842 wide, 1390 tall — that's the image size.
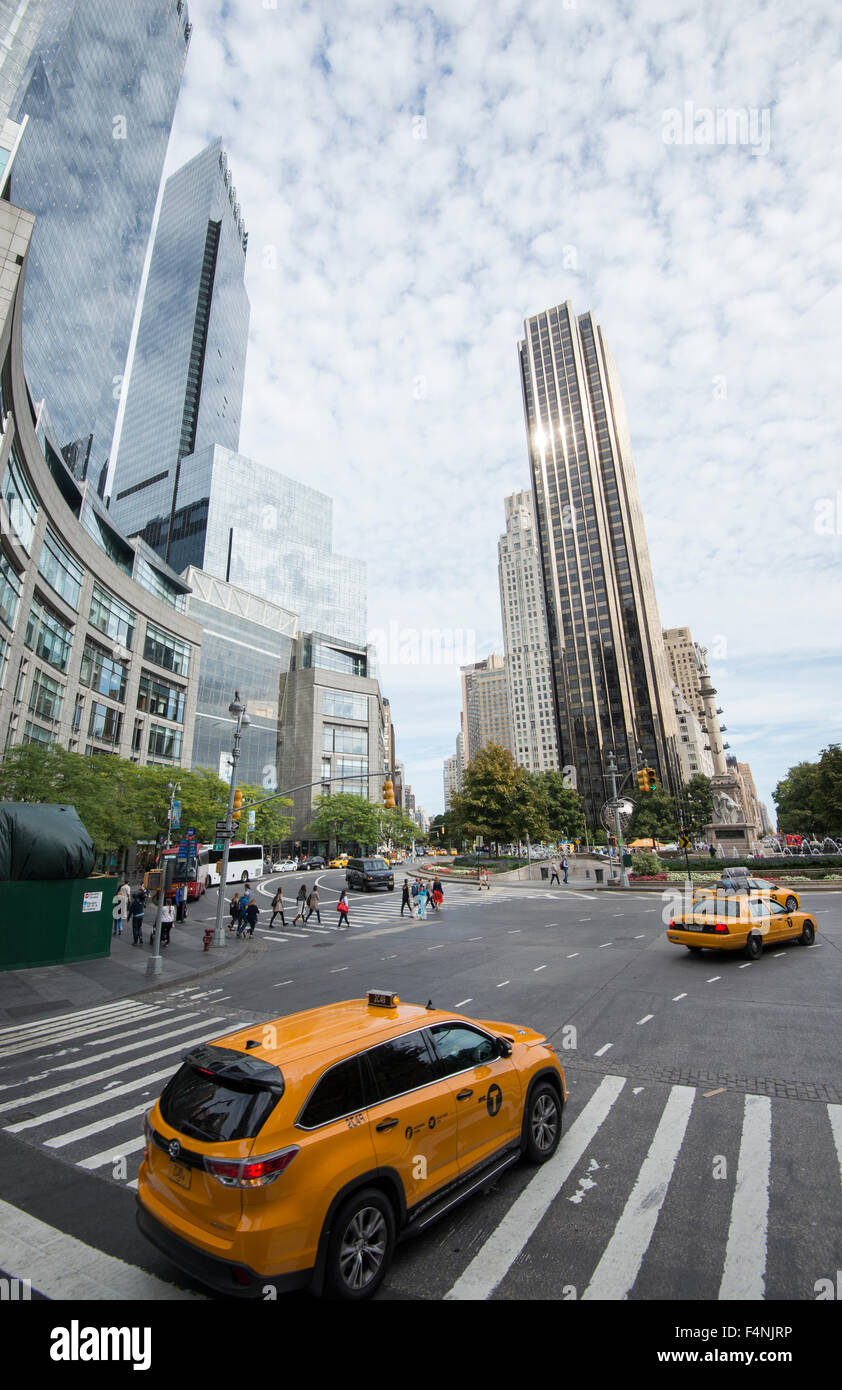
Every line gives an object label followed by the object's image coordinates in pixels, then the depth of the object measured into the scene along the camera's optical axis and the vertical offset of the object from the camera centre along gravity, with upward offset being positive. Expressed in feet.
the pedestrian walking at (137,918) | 68.80 -5.55
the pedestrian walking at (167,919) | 64.05 -5.39
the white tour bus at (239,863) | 156.46 +0.82
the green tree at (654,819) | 291.38 +16.95
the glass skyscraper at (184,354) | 442.50 +415.88
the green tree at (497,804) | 165.37 +14.63
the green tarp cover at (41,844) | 51.16 +2.31
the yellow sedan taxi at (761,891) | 50.31 -3.35
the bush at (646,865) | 122.72 -2.31
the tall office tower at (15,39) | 130.82 +186.22
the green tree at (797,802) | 249.18 +22.18
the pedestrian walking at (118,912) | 79.36 -5.60
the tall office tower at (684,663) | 611.47 +192.10
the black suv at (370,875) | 139.85 -3.13
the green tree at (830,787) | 147.74 +15.55
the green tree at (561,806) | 263.90 +21.40
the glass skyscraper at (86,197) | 171.22 +222.95
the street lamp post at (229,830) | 67.77 +4.24
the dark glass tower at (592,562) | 429.38 +219.07
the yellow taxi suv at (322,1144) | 11.39 -5.97
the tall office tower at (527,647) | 540.11 +191.62
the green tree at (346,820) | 279.28 +19.31
